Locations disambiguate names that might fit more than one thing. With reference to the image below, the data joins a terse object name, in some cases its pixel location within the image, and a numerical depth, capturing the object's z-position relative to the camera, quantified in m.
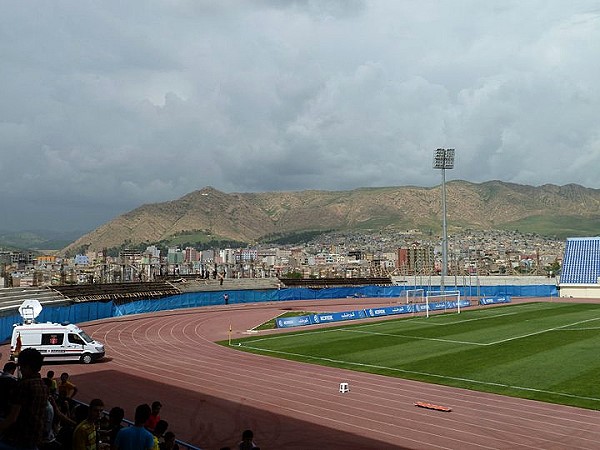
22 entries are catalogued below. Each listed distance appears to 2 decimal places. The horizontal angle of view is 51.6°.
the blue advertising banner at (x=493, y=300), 76.19
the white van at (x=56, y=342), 33.06
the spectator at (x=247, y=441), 11.77
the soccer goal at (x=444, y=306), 65.64
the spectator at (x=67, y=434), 9.85
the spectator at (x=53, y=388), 14.78
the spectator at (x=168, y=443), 11.02
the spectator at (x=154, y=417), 14.12
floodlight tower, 101.17
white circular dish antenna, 35.59
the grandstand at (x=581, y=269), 87.69
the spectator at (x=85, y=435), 9.27
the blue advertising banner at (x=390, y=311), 59.21
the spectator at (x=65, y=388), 16.89
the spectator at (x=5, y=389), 7.73
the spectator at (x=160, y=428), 11.41
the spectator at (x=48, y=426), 6.92
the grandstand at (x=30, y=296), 55.19
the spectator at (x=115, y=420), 10.41
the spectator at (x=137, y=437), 8.33
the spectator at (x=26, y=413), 6.56
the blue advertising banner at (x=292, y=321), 50.84
